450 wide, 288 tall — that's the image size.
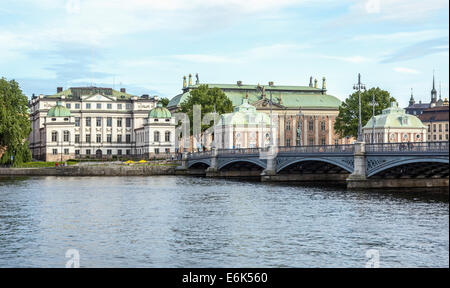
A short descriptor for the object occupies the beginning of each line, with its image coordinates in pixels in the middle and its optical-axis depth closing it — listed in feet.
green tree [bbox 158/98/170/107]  481.87
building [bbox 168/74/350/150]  504.84
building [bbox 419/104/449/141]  596.70
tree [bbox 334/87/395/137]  359.87
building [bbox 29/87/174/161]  481.46
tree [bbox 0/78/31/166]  288.30
